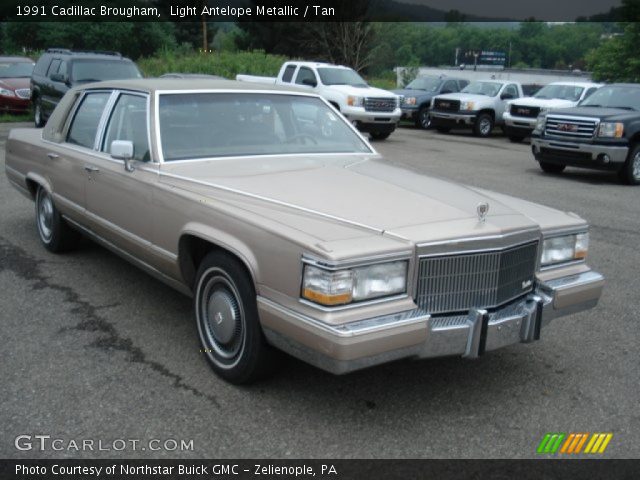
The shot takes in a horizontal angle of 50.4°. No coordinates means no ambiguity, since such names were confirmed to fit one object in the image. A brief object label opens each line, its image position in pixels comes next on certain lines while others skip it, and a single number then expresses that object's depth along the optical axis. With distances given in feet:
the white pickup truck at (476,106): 68.85
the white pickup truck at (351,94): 58.75
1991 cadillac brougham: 10.51
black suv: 52.95
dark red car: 65.62
